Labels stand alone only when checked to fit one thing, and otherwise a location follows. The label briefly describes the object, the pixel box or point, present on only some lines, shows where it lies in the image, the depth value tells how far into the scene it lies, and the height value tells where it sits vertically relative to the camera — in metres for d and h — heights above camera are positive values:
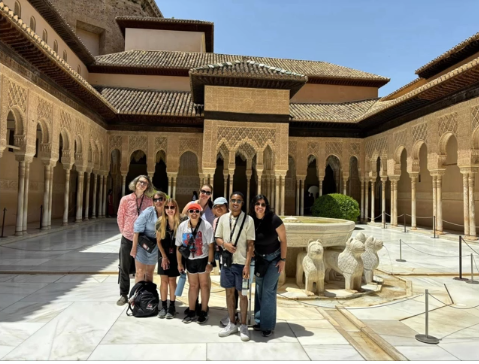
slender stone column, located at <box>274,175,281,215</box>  15.60 -0.01
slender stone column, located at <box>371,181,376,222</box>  17.74 -0.33
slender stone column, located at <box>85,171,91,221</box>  15.90 -0.19
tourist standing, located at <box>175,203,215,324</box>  3.49 -0.58
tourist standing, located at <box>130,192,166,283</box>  3.91 -0.52
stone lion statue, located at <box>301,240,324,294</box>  4.70 -1.04
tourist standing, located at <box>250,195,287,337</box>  3.26 -0.57
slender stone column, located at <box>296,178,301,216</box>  18.61 +0.04
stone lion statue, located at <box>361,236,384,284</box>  5.39 -0.93
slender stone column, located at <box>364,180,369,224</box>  18.67 -0.27
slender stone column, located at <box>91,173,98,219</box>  16.99 -0.22
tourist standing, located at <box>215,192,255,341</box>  3.24 -0.54
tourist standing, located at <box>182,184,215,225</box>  4.67 -0.09
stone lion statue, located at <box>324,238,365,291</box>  4.84 -0.94
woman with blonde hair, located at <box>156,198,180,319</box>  3.71 -0.59
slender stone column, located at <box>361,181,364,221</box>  18.91 -0.17
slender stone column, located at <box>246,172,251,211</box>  18.16 +0.70
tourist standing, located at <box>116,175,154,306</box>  4.27 -0.31
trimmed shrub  14.41 -0.43
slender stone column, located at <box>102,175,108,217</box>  18.33 -0.33
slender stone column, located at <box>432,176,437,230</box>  13.27 +0.10
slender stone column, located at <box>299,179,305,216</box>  18.67 -0.09
